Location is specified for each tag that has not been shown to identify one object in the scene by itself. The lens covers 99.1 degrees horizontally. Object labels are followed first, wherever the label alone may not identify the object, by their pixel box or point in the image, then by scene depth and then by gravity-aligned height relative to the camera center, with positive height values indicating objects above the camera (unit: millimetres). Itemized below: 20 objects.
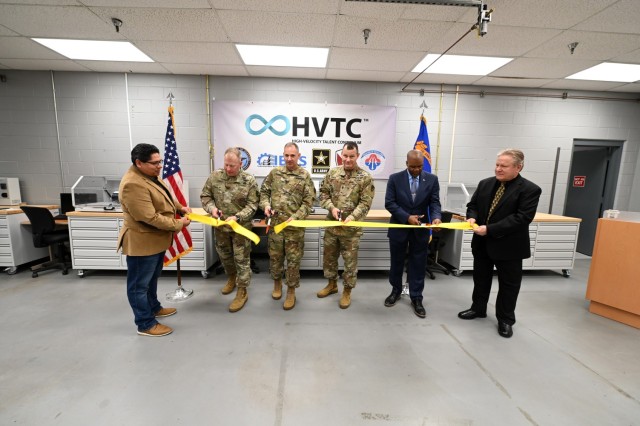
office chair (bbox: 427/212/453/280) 3825 -1069
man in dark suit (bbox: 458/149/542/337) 2203 -373
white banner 4160 +699
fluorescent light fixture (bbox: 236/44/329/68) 3225 +1495
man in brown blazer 1984 -409
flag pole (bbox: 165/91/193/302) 2990 -1341
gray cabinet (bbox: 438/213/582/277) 3762 -853
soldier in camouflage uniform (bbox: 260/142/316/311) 2707 -290
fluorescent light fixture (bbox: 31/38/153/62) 3137 +1463
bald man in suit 2643 -318
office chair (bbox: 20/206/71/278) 3420 -838
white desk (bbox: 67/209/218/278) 3443 -914
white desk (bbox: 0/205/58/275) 3537 -943
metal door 4688 +30
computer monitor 3867 -468
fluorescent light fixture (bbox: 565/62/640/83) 3533 +1530
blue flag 3938 +577
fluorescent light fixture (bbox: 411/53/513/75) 3412 +1533
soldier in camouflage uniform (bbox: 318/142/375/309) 2678 -260
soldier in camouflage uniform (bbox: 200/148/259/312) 2689 -303
